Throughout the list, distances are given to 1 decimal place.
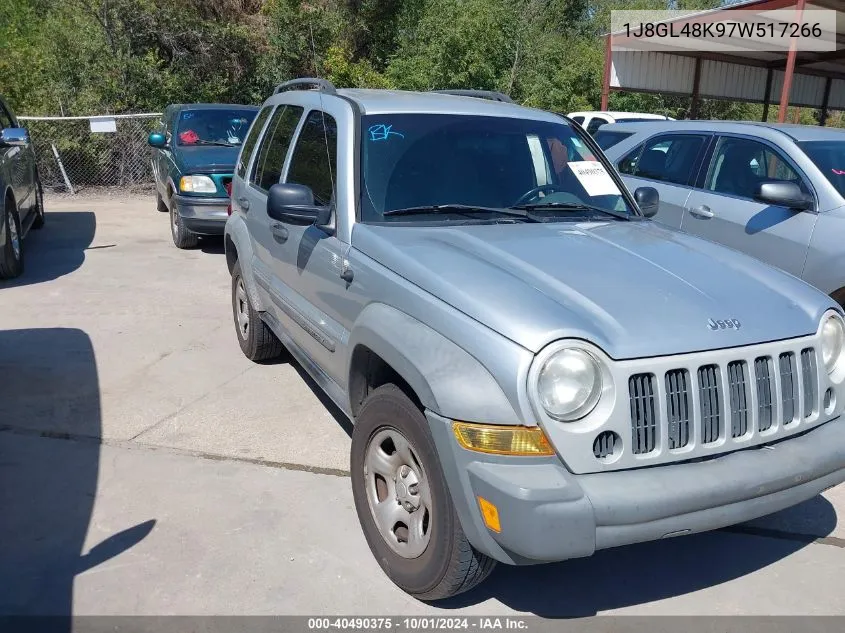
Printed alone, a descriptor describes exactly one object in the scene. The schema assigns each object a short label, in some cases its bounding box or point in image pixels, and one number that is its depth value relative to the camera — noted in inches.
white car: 586.6
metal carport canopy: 735.1
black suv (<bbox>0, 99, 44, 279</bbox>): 301.1
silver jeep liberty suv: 97.1
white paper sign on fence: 504.7
